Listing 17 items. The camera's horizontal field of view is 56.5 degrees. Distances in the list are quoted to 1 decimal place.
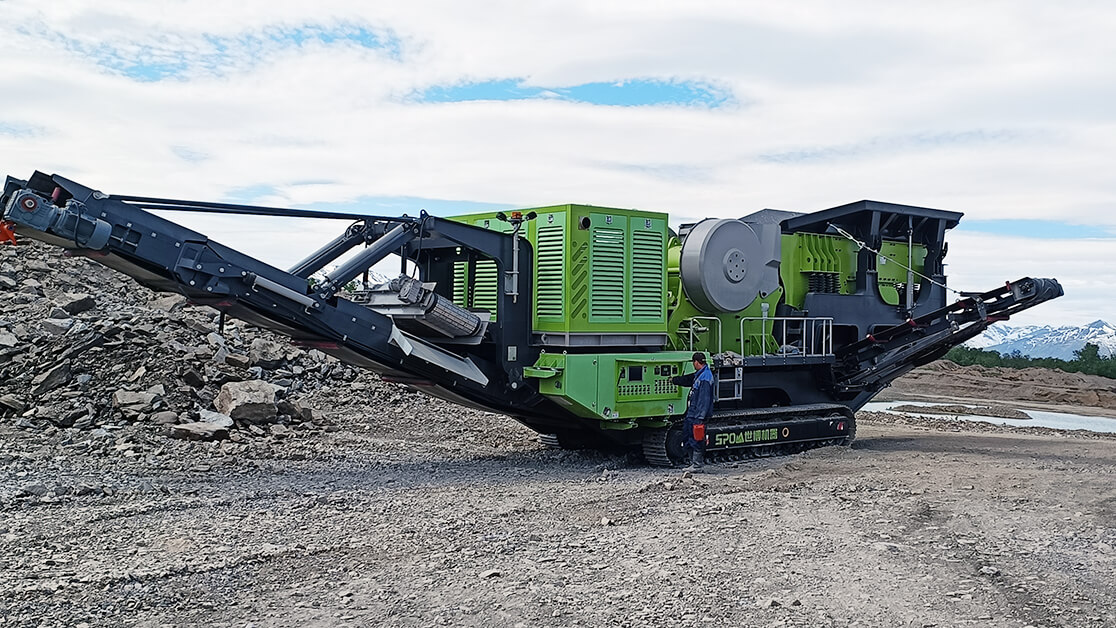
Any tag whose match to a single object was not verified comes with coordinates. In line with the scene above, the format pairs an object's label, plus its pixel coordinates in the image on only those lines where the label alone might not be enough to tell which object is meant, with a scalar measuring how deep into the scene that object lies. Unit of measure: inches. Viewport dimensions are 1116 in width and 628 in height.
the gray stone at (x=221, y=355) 525.8
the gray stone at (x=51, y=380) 465.1
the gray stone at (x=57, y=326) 520.4
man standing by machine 430.9
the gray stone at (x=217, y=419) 450.7
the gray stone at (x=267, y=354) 565.3
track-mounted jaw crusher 350.0
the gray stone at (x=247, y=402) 464.1
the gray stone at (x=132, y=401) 450.3
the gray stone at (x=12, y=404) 445.7
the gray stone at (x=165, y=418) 445.7
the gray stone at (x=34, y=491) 320.8
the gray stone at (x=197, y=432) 432.1
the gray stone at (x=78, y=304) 580.1
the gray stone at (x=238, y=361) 530.9
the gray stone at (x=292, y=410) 487.5
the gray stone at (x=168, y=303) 637.9
